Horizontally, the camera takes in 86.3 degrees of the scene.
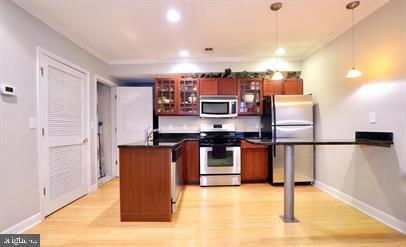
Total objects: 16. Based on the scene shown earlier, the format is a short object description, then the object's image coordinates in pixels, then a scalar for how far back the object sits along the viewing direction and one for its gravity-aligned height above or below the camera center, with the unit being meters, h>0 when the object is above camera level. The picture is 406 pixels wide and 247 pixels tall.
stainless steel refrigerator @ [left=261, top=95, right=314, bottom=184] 3.87 -0.14
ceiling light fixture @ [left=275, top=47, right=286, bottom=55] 3.96 +1.31
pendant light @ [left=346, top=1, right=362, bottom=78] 2.49 +1.34
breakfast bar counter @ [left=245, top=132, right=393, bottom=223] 2.57 -0.69
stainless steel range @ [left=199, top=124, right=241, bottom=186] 4.13 -0.81
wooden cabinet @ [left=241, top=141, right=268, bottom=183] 4.25 -0.81
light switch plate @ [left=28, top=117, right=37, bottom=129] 2.48 +0.01
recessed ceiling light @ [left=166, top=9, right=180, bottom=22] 2.59 +1.31
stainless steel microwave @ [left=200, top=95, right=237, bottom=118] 4.42 +0.31
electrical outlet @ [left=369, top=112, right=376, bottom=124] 2.62 +0.02
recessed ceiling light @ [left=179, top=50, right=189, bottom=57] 4.05 +1.29
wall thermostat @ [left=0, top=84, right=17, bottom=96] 2.13 +0.34
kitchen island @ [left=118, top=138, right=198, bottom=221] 2.60 -0.74
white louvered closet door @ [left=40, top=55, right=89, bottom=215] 2.75 -0.15
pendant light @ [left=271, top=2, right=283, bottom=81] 2.45 +1.31
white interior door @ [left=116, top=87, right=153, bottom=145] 4.80 +0.22
